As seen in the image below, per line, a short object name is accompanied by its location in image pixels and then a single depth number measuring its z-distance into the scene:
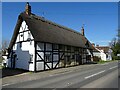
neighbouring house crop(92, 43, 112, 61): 35.58
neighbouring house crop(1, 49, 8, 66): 15.38
